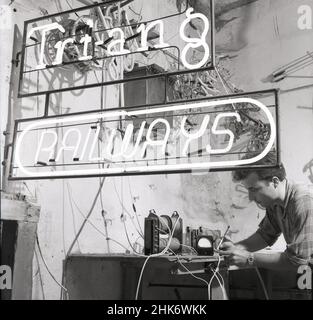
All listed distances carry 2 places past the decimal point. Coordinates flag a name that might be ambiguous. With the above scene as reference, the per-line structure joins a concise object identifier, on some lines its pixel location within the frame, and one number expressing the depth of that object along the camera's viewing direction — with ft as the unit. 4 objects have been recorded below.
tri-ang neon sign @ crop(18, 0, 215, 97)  9.07
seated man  15.28
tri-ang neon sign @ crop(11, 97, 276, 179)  8.22
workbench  11.05
